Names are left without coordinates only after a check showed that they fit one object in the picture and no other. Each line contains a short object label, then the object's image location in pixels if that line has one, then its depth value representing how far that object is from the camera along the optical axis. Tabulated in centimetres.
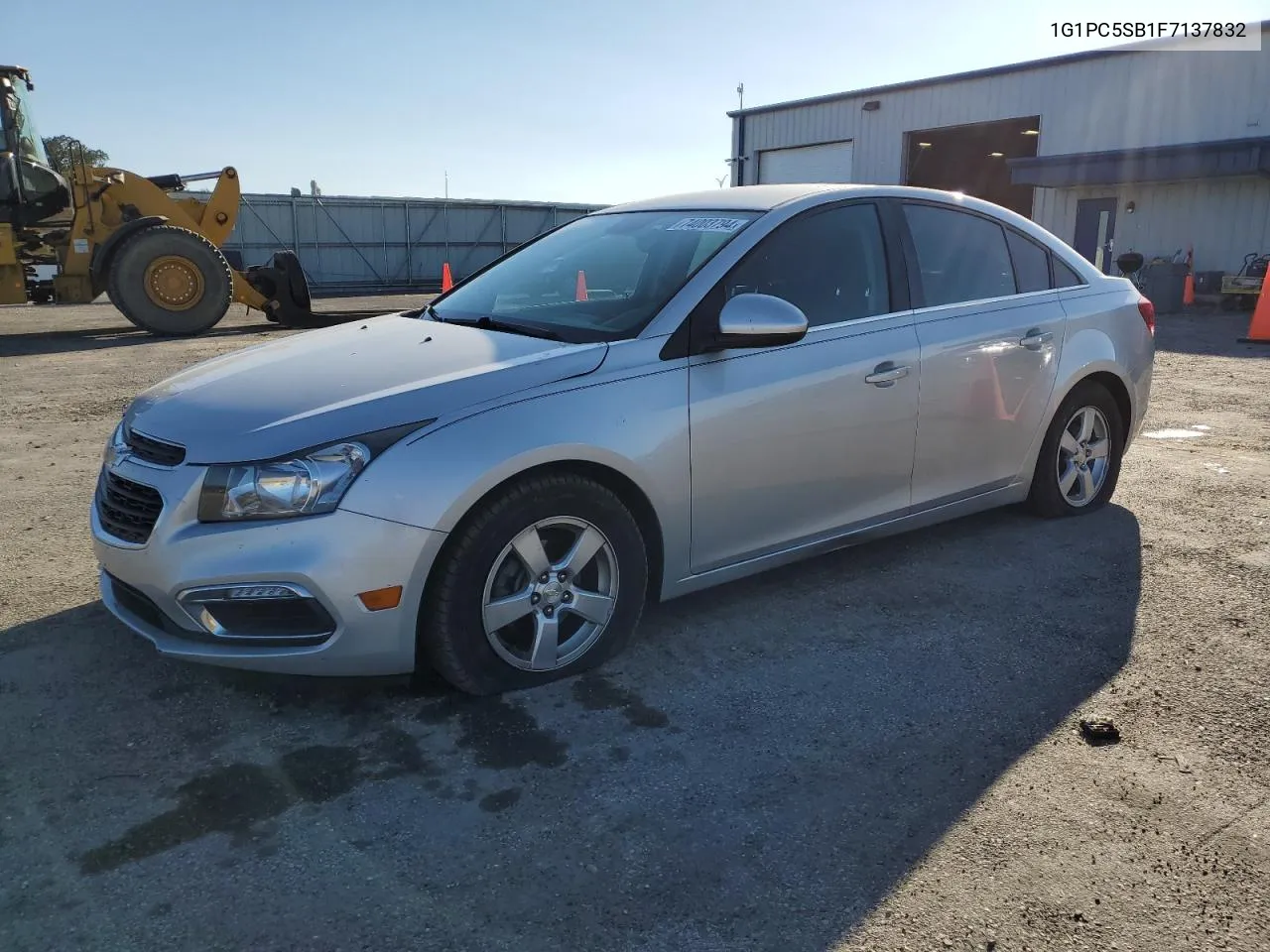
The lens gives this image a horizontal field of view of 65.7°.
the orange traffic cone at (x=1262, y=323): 1284
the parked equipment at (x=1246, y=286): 1789
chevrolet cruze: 276
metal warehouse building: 1989
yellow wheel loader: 1340
